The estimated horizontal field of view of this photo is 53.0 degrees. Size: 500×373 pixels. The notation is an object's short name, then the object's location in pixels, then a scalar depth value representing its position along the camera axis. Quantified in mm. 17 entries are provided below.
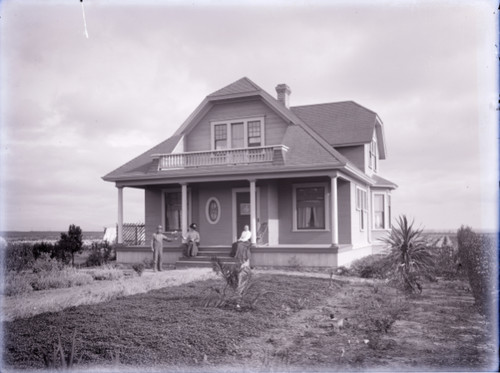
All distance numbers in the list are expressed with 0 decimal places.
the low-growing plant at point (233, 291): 9508
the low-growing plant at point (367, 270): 16297
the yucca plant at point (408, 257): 12352
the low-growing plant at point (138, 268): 15891
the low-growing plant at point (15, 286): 12102
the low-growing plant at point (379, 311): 8039
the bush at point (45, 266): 16439
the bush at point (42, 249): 22500
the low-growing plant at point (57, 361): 5276
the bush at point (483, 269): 8430
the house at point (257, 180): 18812
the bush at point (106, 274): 15539
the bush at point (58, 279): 13602
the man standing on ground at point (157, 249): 17812
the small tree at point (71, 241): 22812
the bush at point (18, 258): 17802
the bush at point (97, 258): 21672
